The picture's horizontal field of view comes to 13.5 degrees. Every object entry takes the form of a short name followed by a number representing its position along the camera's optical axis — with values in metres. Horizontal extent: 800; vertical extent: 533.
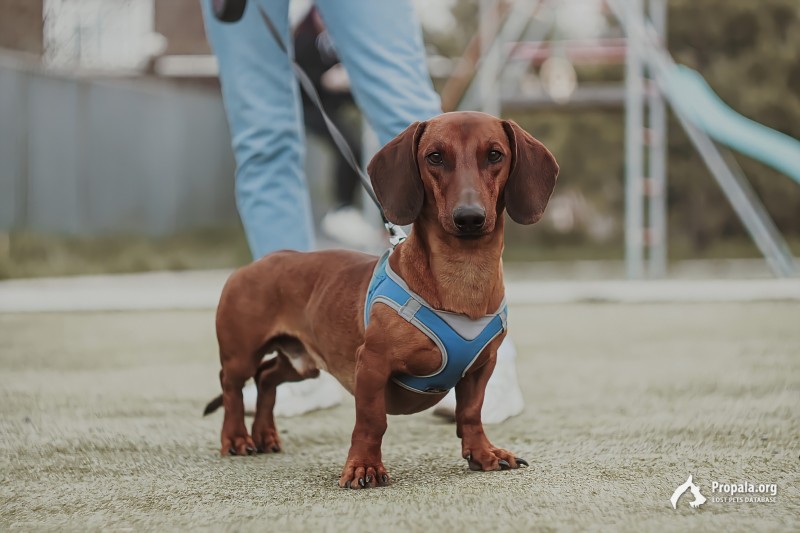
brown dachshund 3.25
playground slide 8.10
